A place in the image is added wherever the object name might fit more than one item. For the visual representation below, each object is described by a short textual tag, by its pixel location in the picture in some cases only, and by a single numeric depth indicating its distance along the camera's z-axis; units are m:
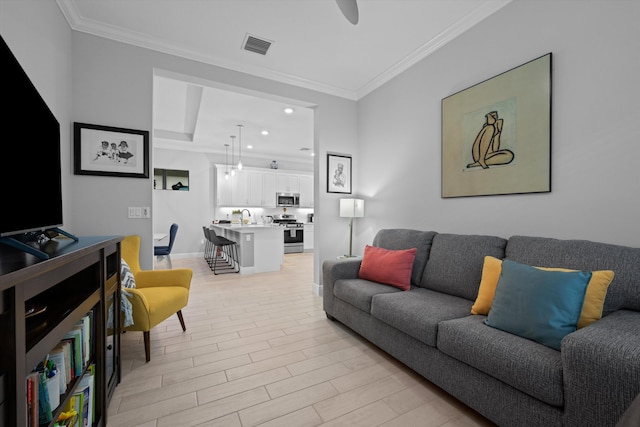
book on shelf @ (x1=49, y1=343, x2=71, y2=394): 1.08
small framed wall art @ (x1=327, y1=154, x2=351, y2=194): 3.90
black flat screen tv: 0.94
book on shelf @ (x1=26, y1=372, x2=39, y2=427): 0.85
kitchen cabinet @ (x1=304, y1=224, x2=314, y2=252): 8.24
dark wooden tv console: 0.69
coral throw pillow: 2.48
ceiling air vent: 2.87
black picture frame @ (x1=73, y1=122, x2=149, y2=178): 2.58
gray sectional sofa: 1.08
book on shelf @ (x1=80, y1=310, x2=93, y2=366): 1.32
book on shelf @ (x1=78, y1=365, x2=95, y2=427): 1.27
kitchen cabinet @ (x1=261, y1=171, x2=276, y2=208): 8.04
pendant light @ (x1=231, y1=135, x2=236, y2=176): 6.56
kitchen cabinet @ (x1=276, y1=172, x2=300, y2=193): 8.29
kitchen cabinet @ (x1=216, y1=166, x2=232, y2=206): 7.35
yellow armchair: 2.07
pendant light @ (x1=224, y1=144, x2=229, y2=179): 7.35
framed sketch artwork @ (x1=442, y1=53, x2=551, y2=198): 2.08
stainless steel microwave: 8.24
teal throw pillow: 1.36
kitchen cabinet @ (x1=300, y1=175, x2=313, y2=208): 8.70
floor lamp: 3.69
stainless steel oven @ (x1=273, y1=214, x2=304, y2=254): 7.88
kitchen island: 5.25
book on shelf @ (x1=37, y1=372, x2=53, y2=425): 0.96
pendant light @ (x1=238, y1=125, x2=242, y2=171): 5.87
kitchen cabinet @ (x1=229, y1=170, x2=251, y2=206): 7.54
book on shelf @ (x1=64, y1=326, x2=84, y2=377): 1.22
